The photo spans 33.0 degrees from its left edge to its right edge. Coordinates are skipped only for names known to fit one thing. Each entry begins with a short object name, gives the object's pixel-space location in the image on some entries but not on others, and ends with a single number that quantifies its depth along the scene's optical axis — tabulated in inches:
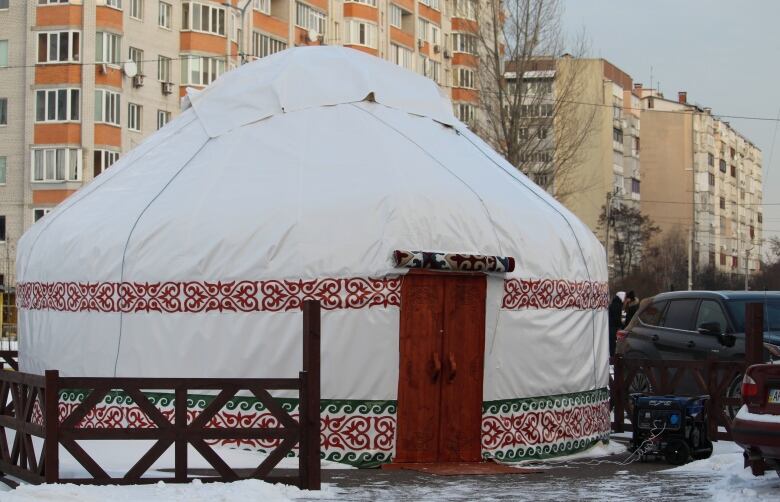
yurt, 512.1
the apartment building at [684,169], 3747.5
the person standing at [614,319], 893.8
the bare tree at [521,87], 1461.6
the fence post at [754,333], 550.9
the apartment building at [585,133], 1492.4
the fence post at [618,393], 679.1
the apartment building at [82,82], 1802.4
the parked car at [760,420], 409.1
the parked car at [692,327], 675.4
